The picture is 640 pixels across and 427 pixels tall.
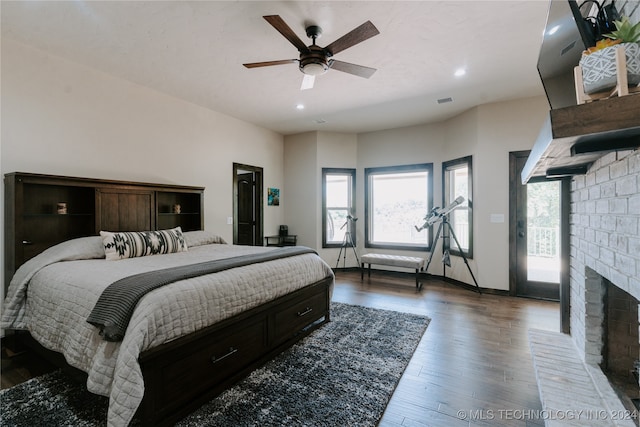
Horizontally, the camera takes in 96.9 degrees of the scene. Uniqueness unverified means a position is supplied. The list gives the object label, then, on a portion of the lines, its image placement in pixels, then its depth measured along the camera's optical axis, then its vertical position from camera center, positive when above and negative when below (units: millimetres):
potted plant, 955 +535
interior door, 5504 +98
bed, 1475 -695
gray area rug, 1662 -1201
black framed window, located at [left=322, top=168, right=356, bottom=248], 5918 +228
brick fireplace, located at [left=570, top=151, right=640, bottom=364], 1172 -133
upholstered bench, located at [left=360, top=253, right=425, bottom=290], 4602 -815
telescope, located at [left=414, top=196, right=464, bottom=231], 4594 +9
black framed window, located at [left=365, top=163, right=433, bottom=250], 5444 +174
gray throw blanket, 1482 -453
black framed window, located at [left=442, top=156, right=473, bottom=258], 4629 +250
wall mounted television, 1250 +858
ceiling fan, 2043 +1334
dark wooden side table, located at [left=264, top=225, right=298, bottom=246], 5789 -511
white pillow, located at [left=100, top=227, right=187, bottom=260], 2668 -297
